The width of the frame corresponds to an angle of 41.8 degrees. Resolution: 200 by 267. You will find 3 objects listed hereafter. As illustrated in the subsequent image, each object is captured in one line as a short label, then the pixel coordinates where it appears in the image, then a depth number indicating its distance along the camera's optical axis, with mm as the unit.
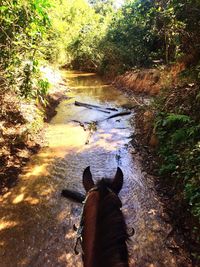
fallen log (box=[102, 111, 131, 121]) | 9862
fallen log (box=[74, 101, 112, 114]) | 10754
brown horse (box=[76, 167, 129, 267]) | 1576
